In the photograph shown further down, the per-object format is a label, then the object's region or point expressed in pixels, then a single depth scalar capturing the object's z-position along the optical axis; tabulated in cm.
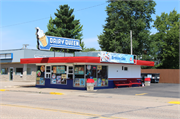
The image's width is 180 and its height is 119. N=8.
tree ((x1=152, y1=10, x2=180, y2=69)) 4966
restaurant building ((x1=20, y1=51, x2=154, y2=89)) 2245
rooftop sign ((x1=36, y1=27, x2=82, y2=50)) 2373
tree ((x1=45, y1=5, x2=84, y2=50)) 5781
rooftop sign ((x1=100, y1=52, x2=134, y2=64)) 2236
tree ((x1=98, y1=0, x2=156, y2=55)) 4594
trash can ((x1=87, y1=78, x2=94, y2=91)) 2156
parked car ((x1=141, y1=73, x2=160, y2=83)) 3756
